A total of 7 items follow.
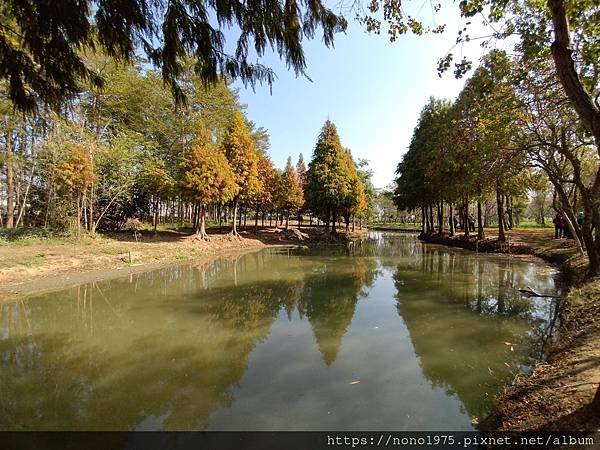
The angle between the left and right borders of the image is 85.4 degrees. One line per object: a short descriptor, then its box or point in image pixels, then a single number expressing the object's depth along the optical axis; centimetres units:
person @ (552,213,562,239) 1856
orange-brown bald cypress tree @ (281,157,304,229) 3519
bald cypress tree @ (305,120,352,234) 2947
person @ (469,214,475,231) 3175
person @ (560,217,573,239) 1750
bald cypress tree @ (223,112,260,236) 2687
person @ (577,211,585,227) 1539
